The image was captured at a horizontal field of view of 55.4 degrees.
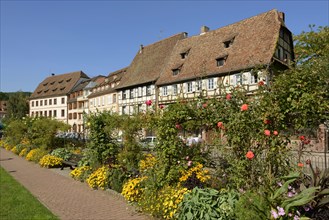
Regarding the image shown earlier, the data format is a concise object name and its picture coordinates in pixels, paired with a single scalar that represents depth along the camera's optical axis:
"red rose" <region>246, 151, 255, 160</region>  4.72
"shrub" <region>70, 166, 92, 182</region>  10.85
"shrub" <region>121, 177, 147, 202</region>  7.65
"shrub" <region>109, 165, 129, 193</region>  9.05
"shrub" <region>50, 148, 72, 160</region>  15.27
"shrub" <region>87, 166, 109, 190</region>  9.52
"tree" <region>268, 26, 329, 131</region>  4.87
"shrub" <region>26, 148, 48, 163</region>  16.28
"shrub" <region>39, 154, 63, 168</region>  14.36
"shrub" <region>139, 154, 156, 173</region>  8.43
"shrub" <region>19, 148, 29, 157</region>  19.20
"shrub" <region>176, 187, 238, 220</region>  5.28
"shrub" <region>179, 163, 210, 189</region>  6.74
